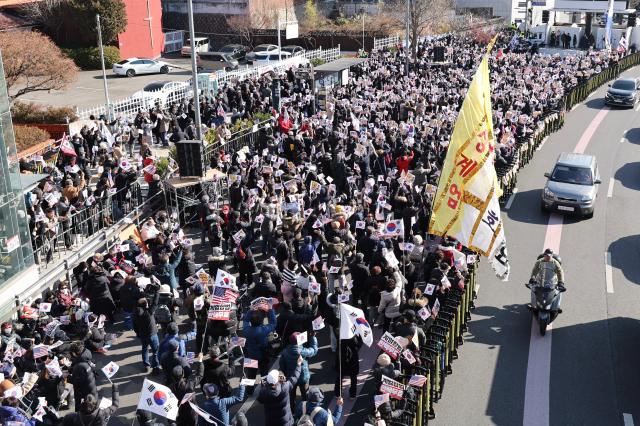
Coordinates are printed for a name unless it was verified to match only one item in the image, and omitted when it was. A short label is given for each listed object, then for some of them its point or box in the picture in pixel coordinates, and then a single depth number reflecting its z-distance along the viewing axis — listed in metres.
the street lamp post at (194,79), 19.52
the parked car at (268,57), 46.97
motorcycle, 13.02
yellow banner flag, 11.98
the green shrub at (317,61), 43.42
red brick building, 48.44
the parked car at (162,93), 30.44
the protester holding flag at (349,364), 10.70
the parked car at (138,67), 44.03
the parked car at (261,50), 47.81
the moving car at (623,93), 35.25
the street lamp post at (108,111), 27.81
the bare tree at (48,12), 45.47
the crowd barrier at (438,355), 9.85
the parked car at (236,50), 50.25
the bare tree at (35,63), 27.14
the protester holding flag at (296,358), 9.91
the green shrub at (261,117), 26.62
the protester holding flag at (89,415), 8.74
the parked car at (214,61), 45.50
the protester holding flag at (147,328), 11.63
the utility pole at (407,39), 37.12
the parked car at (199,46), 52.62
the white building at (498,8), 73.00
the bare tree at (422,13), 47.25
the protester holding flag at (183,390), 9.43
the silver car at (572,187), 19.25
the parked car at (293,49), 51.20
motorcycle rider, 13.24
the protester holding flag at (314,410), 8.72
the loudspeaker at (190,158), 18.48
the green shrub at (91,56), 45.97
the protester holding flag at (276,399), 9.11
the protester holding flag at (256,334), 10.76
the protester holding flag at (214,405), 9.23
